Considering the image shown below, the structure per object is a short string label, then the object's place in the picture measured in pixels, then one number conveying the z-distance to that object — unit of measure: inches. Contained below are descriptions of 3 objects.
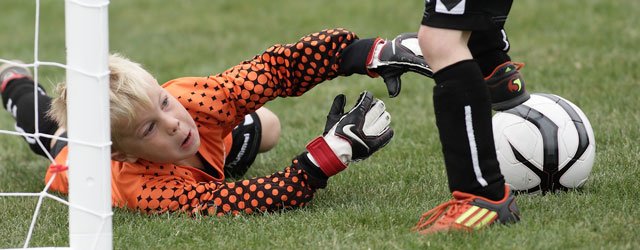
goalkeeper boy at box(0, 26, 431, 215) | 276.2
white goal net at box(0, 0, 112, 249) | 215.2
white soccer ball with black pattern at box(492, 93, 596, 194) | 277.7
